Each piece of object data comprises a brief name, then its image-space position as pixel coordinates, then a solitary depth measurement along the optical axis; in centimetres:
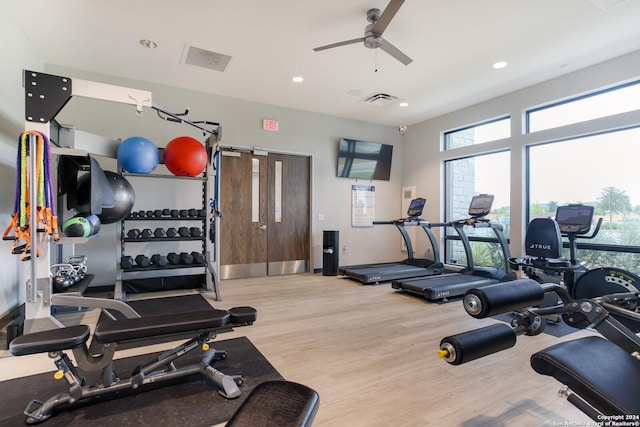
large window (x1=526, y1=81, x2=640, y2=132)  409
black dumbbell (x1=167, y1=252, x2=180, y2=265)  431
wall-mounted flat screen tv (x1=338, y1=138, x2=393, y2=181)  658
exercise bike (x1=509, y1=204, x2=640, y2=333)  346
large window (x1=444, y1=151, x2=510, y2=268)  555
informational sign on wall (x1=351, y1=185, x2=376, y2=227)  678
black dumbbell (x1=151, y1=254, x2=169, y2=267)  422
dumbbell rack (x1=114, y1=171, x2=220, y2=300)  404
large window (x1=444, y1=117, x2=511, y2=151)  554
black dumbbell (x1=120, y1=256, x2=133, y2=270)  401
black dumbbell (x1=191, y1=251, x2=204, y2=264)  439
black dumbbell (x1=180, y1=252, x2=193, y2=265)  431
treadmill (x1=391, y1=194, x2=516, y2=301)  430
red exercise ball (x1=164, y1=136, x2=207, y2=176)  400
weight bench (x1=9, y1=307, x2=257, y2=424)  166
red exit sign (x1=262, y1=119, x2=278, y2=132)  579
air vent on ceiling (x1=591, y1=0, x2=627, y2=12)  298
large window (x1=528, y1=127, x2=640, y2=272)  405
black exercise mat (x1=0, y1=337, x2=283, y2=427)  171
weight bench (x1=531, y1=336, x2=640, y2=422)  116
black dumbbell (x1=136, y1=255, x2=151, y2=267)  413
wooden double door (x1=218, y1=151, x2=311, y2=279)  559
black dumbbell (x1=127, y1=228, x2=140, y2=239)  420
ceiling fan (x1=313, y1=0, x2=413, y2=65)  296
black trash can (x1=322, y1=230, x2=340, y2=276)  598
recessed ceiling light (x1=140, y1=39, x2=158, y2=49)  372
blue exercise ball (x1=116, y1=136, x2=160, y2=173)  367
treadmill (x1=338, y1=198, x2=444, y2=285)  538
